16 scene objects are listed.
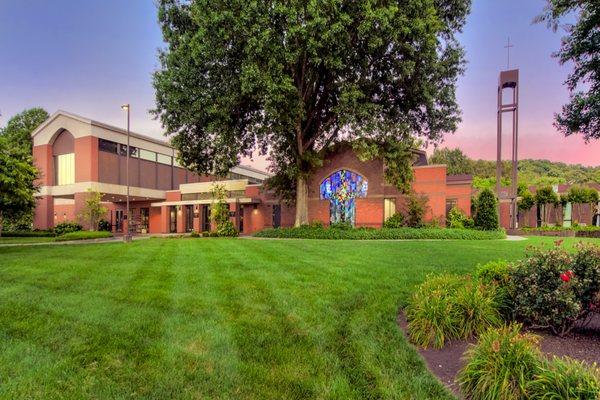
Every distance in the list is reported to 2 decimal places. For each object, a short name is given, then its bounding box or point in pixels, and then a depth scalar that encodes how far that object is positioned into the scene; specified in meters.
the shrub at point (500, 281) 5.19
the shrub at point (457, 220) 27.53
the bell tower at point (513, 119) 35.94
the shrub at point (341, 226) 25.97
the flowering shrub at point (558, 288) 4.37
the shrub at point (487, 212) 26.72
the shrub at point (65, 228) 31.98
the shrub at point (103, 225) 39.54
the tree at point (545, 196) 36.72
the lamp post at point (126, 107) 29.14
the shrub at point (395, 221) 26.80
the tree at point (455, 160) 74.57
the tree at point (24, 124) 47.34
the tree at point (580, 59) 7.13
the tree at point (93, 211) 34.03
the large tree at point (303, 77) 18.50
